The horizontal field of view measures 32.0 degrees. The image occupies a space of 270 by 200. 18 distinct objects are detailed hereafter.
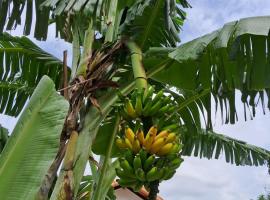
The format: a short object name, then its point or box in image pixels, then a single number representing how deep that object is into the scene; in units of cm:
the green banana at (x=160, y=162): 144
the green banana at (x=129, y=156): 147
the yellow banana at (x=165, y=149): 141
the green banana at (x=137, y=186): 149
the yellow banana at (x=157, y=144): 139
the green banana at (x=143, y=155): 141
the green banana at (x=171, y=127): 150
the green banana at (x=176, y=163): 147
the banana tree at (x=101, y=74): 164
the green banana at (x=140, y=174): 140
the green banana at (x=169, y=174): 144
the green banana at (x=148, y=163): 140
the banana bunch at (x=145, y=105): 150
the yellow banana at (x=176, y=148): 144
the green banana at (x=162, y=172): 139
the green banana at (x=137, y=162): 140
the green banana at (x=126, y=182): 152
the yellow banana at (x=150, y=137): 137
